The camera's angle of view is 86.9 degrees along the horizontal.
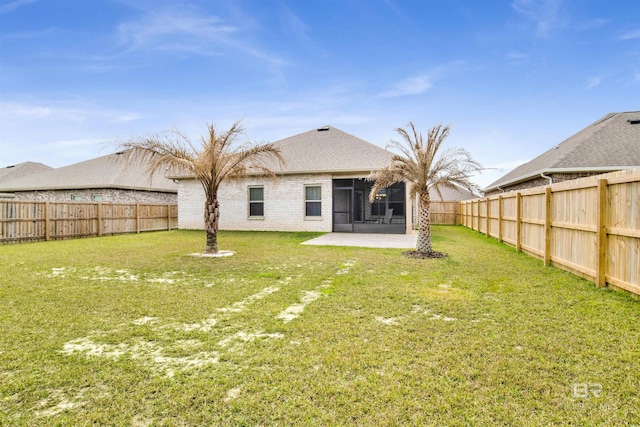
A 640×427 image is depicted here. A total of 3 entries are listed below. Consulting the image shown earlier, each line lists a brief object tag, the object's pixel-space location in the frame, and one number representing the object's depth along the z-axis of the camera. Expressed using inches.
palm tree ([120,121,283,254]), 360.2
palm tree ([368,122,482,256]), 356.8
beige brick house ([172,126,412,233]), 631.2
